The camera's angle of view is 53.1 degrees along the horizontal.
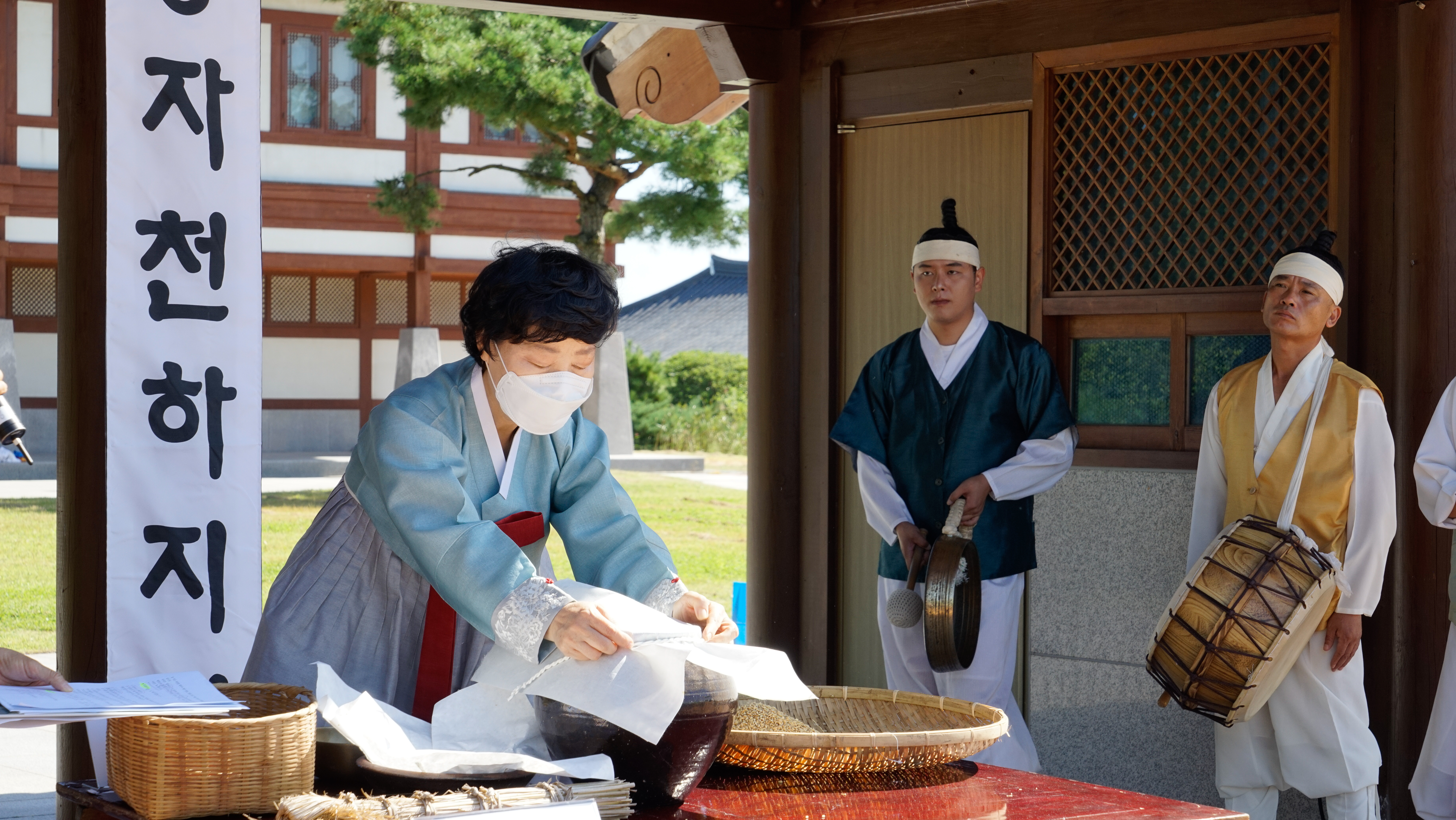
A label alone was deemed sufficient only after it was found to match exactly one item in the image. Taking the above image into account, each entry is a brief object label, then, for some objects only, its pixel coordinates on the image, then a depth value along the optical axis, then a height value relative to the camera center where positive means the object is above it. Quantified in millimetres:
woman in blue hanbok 2002 -190
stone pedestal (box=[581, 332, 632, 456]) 17062 -139
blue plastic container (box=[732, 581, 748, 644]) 5949 -892
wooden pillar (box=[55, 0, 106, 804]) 3584 +89
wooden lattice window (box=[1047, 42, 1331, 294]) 4152 +663
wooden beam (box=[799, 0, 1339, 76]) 4238 +1137
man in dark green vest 4078 -163
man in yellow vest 3625 -290
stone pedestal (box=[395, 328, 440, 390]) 16906 +380
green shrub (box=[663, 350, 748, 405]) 22953 +144
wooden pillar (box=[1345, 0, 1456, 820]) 3748 +267
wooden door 4836 +540
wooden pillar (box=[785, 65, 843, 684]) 5031 +69
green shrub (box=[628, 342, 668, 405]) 21828 +110
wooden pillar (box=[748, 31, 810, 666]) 5027 +12
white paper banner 3391 +103
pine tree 12586 +2432
